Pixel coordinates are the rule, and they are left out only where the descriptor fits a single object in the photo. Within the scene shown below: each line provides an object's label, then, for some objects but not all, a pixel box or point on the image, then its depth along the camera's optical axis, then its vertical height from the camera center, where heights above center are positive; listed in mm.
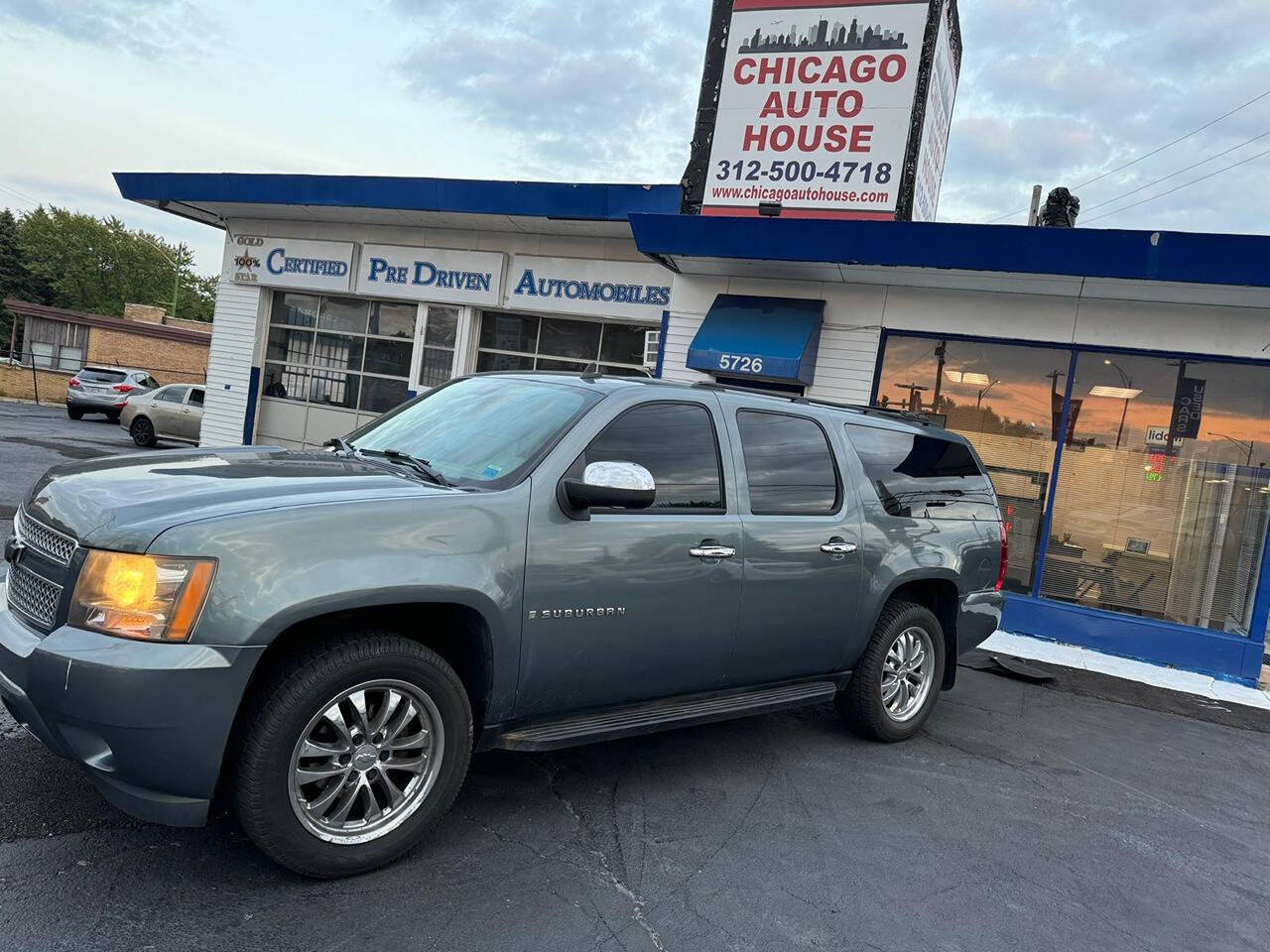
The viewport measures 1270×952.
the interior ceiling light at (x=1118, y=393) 9086 +1066
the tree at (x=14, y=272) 69125 +5307
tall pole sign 11156 +4442
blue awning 9547 +1172
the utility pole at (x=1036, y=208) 14344 +4595
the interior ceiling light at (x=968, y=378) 9617 +1060
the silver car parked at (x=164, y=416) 18922 -1141
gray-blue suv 2738 -702
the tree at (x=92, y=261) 71625 +7441
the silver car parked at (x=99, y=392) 23484 -1028
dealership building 8398 +1188
